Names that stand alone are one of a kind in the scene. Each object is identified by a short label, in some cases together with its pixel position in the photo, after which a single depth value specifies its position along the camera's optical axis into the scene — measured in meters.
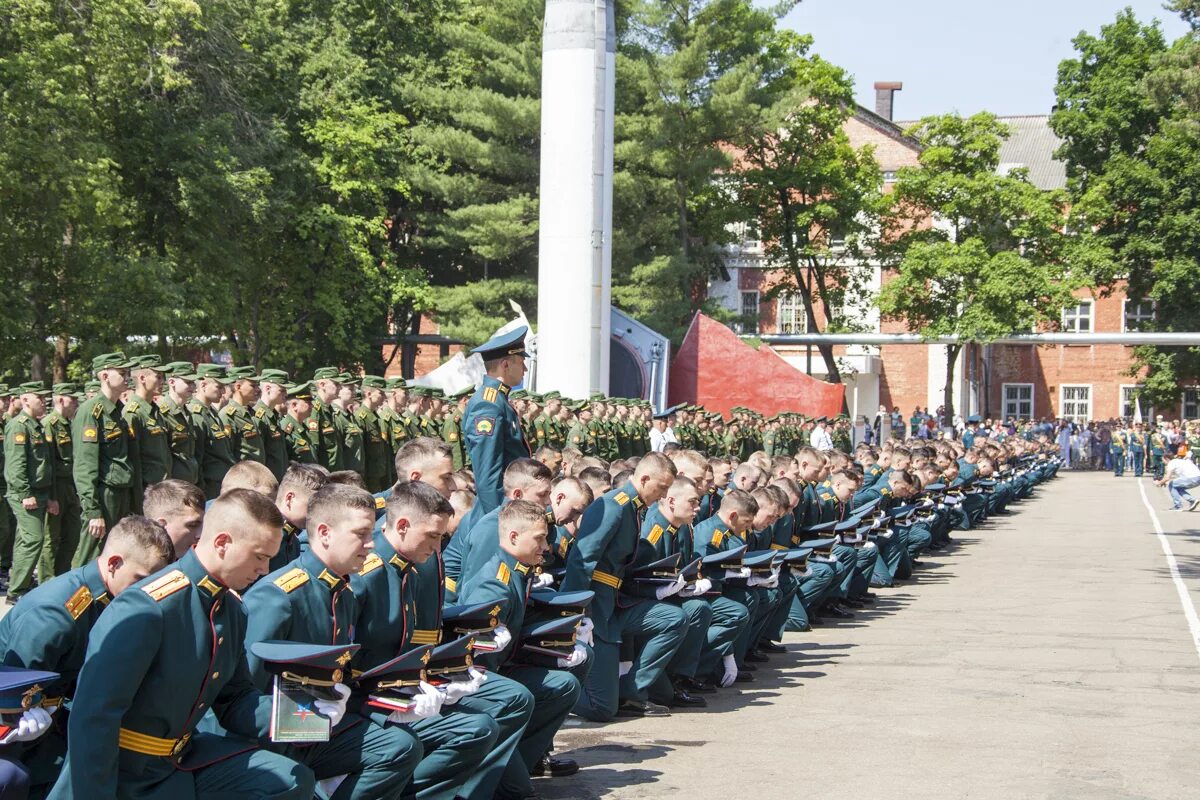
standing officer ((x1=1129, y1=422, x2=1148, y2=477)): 51.53
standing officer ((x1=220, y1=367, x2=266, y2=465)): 13.80
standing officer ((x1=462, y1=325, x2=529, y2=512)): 9.73
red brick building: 61.56
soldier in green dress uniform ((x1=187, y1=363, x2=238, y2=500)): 13.44
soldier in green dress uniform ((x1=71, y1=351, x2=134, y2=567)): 11.96
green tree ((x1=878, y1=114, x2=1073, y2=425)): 50.97
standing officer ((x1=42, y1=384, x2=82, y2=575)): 13.20
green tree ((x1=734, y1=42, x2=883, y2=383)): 50.22
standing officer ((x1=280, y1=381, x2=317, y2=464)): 14.83
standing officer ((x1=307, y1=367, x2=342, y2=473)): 15.96
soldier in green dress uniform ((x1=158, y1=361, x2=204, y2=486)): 12.91
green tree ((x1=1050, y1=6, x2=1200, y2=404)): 54.12
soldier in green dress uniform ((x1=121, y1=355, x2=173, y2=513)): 12.37
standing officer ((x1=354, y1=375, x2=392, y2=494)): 16.92
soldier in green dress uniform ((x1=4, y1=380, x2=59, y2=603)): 12.66
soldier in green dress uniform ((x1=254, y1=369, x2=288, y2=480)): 14.12
